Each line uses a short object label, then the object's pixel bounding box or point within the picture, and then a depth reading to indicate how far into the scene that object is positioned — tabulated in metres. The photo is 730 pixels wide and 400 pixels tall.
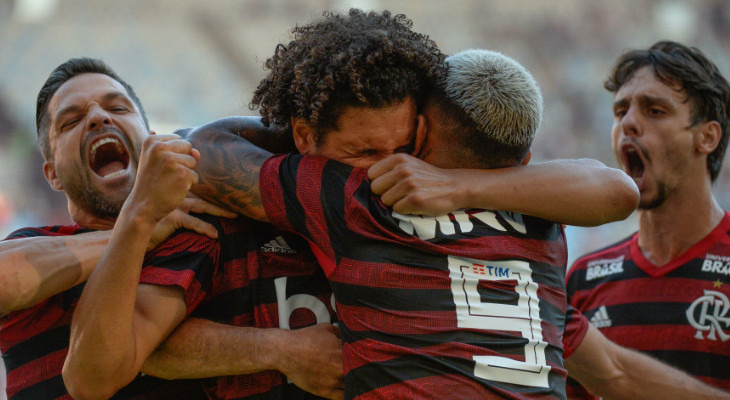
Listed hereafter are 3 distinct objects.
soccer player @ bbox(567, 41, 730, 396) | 7.73
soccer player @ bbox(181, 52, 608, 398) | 4.05
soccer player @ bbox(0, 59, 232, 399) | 4.87
